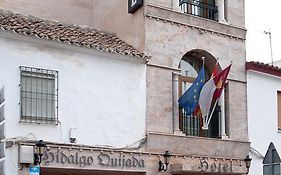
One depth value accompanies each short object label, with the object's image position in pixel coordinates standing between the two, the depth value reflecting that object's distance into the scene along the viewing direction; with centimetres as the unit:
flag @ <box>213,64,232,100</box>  1708
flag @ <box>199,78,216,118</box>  1702
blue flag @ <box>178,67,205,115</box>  1698
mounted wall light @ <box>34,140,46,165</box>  1419
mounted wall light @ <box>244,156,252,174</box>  1839
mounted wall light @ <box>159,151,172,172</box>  1666
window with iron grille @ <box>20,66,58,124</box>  1475
